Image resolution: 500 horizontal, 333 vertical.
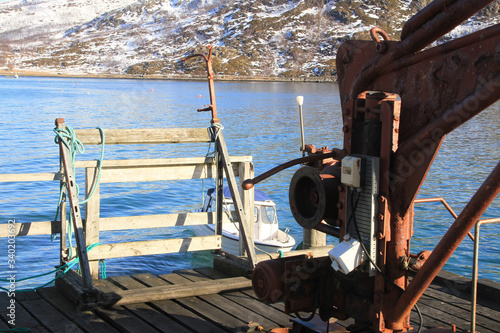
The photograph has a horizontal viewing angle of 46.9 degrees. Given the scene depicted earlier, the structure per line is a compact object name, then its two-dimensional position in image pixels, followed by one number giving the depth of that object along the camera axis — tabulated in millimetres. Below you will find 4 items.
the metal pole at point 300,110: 5777
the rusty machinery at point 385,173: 3691
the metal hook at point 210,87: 7188
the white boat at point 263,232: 15023
